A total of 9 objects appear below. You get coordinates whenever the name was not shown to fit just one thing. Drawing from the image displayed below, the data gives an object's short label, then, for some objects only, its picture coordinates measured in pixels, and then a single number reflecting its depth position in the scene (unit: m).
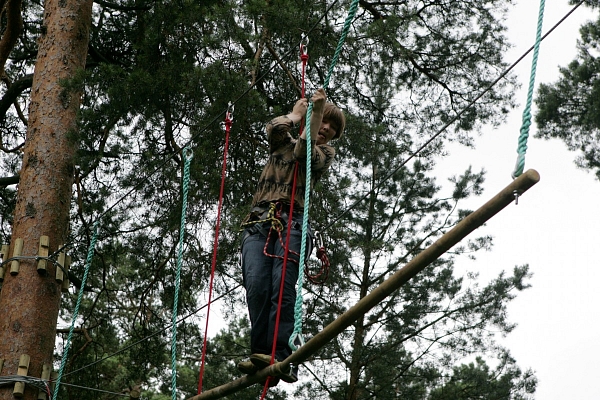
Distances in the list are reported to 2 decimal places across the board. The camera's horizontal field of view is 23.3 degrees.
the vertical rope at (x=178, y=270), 6.18
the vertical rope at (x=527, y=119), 3.85
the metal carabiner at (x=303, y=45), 6.44
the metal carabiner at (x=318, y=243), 6.58
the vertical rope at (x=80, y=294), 8.12
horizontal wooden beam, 3.73
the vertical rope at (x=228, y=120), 6.95
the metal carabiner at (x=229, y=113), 6.93
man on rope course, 5.62
